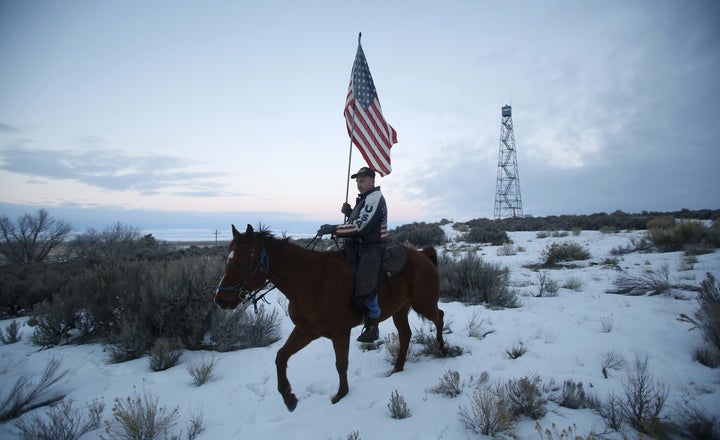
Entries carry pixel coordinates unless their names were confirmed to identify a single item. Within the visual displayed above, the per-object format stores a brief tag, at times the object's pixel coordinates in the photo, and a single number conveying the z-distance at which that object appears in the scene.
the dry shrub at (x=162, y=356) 4.69
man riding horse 3.61
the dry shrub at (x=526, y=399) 2.99
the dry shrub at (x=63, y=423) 2.91
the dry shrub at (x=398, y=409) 3.23
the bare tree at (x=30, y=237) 18.47
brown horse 3.26
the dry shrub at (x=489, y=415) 2.75
